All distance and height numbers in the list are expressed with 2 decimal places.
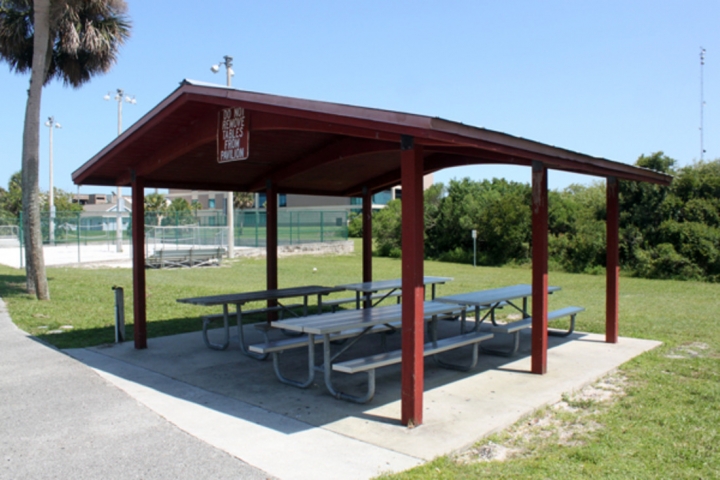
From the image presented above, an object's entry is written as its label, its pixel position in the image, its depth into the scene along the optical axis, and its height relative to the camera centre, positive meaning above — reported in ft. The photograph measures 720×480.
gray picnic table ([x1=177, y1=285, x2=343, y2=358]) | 24.97 -3.14
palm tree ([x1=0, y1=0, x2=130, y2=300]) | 41.45 +14.46
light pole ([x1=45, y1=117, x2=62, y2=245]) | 98.50 +6.18
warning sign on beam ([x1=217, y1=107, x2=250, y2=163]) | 19.62 +3.16
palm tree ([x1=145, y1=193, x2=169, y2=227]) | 188.44 +8.98
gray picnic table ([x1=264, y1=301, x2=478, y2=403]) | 17.58 -3.52
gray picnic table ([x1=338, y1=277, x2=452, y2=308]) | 29.53 -2.94
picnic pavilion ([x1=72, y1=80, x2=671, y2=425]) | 15.52 +2.59
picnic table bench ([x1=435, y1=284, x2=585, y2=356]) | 24.02 -3.13
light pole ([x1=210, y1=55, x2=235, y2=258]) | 79.97 +3.67
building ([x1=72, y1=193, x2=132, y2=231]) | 340.39 +19.80
